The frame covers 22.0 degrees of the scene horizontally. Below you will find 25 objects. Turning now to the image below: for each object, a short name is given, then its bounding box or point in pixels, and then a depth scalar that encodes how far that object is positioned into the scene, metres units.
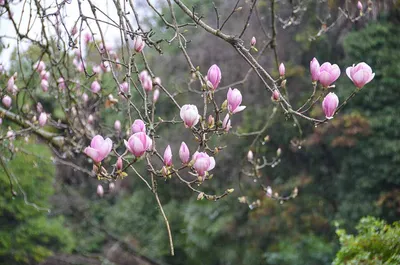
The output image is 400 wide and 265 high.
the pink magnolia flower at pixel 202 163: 2.89
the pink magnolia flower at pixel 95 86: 4.36
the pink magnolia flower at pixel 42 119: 4.15
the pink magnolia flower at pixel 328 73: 3.01
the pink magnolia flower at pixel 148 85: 3.56
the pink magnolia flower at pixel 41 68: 4.36
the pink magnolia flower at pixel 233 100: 3.01
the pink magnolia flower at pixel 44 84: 4.36
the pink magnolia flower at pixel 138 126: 2.85
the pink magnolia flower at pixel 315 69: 3.04
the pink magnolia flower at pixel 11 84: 4.01
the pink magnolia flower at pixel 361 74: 2.97
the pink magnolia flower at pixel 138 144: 2.78
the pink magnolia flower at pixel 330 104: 2.97
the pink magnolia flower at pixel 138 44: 3.23
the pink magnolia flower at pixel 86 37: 4.45
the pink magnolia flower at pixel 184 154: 2.95
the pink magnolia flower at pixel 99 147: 2.80
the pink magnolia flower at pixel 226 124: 3.03
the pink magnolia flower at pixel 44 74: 4.32
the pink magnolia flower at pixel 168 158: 2.93
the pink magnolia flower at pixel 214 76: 3.02
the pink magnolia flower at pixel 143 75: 4.01
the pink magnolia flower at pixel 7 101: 4.30
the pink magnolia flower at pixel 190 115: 2.86
